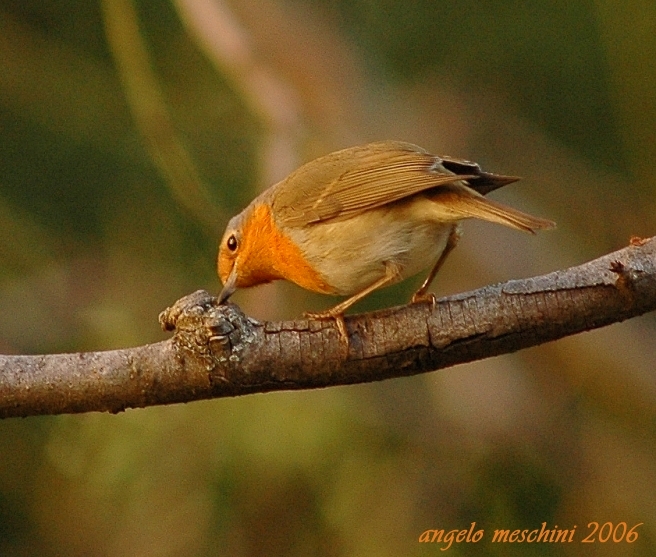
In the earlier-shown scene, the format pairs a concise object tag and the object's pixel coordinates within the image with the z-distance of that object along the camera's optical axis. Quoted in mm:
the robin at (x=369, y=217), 6008
